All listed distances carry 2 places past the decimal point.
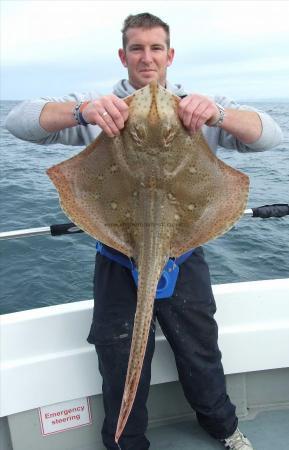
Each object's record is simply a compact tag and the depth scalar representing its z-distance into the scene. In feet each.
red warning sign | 10.85
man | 8.74
